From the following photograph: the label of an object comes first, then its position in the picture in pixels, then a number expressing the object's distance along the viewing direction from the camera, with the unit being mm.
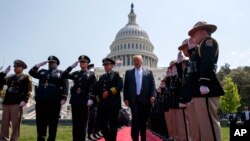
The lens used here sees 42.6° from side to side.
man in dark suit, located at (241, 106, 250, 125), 18484
